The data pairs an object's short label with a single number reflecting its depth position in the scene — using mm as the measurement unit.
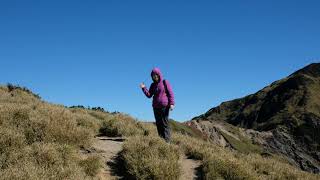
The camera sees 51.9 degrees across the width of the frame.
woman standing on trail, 10095
